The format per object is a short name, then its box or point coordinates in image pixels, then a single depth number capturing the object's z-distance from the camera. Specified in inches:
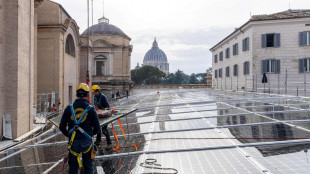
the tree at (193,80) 5320.9
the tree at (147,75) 3978.8
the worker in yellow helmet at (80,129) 208.1
